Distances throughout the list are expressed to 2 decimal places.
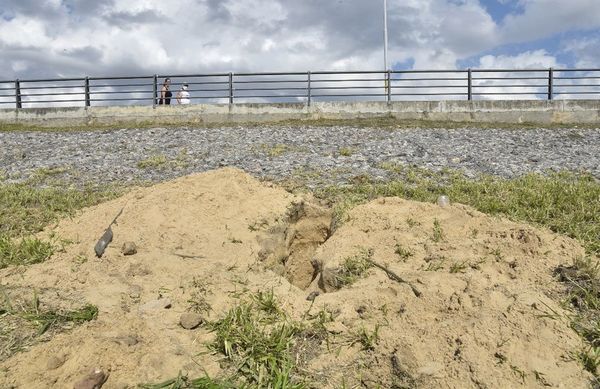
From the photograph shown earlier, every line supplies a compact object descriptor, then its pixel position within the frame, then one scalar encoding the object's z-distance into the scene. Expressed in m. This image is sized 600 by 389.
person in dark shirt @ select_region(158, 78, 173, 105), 19.18
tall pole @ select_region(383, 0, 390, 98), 18.52
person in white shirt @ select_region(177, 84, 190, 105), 18.69
